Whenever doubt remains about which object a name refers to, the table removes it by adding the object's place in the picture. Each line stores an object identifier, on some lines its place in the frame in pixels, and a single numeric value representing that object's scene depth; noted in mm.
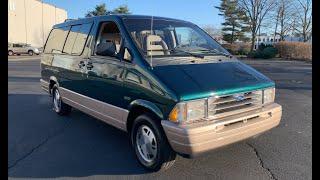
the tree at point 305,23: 36097
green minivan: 2906
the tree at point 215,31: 41030
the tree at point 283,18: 36273
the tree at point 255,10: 33877
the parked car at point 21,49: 31866
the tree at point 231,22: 37970
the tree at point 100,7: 37365
